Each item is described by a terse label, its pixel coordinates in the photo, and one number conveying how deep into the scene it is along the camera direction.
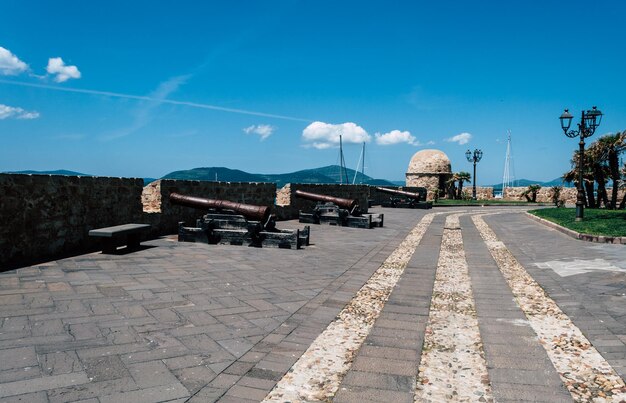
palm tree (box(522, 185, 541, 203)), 42.72
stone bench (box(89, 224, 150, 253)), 7.68
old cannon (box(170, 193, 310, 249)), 9.38
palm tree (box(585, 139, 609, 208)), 26.30
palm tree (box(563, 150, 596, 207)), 27.62
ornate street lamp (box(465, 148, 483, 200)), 43.94
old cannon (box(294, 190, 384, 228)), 14.72
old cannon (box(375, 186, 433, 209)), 28.66
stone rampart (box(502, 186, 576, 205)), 41.16
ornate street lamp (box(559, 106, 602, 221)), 15.06
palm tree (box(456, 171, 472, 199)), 47.19
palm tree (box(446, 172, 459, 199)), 47.28
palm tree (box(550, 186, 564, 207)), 40.55
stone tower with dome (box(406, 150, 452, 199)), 47.50
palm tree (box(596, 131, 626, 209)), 24.42
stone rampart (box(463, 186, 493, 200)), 48.00
